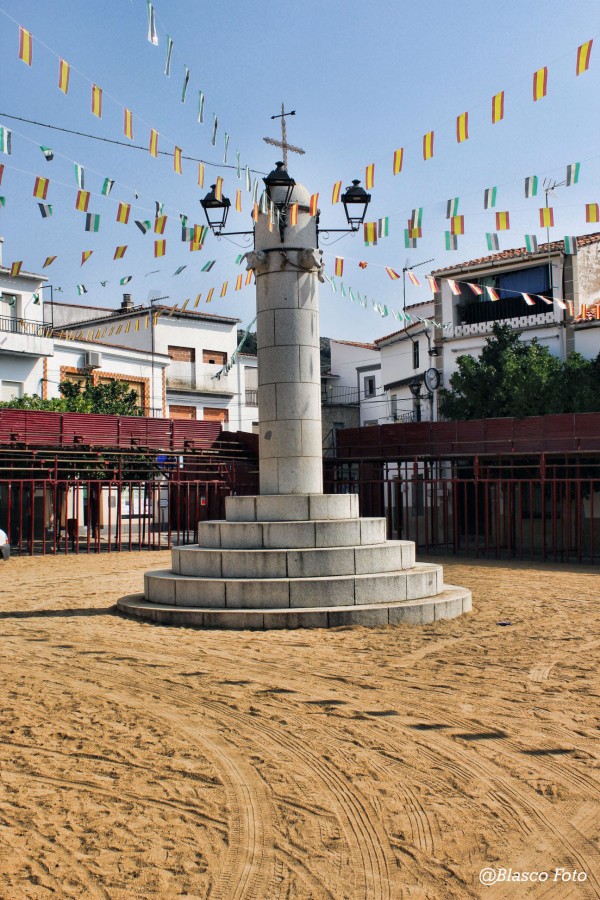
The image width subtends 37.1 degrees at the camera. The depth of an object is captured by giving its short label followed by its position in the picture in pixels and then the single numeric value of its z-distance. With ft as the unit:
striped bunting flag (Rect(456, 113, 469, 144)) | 33.78
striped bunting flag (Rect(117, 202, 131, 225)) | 37.47
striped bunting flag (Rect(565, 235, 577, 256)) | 45.76
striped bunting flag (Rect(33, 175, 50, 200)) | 34.91
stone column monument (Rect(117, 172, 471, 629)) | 32.42
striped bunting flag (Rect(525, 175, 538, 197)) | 37.06
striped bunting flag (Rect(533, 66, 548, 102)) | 30.76
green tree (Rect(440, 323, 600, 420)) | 89.04
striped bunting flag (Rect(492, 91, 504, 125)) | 32.22
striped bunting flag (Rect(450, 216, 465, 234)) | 41.75
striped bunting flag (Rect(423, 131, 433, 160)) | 35.35
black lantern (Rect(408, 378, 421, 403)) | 92.51
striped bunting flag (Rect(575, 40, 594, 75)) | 29.09
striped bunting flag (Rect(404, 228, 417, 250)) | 43.65
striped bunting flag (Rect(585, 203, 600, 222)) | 38.75
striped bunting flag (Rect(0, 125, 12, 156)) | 29.96
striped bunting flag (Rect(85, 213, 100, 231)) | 38.29
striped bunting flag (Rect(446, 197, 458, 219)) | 41.57
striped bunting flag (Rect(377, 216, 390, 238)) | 43.45
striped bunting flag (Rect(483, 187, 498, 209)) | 39.31
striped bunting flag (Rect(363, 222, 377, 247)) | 43.83
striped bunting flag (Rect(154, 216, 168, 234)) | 39.78
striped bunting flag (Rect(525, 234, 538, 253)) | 43.47
